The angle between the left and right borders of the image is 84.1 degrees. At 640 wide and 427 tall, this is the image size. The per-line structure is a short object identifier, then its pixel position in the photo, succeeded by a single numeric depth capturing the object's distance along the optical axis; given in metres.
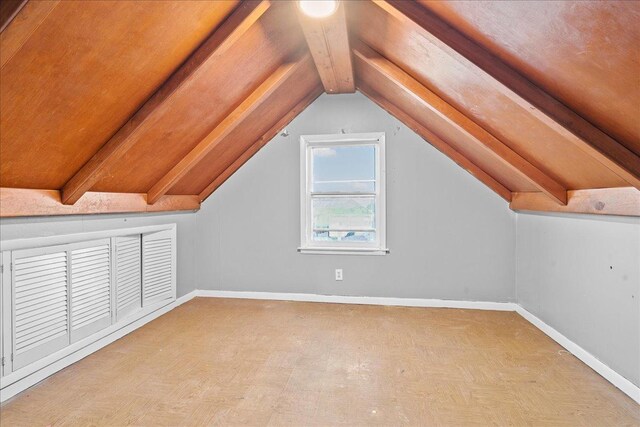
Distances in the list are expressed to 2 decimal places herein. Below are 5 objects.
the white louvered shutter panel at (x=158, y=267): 3.24
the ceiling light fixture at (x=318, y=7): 1.77
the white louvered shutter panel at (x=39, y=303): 2.07
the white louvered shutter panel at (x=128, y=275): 2.89
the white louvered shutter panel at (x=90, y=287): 2.46
